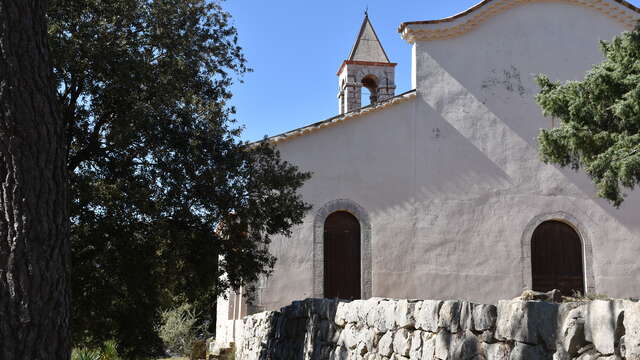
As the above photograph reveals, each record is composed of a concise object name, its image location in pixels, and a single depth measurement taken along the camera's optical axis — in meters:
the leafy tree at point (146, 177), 8.68
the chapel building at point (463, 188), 16.09
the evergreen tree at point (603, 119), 12.35
